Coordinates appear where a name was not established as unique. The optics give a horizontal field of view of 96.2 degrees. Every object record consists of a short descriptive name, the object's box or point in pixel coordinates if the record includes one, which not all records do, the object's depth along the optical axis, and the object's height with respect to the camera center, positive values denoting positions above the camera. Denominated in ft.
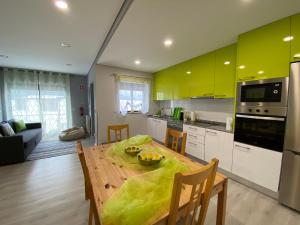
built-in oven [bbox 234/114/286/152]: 5.61 -1.25
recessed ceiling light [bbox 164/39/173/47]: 7.45 +3.49
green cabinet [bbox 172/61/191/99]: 10.89 +1.98
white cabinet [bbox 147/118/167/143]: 12.30 -2.46
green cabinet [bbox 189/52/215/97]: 9.03 +1.97
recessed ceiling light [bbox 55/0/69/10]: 5.07 +3.79
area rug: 10.67 -4.11
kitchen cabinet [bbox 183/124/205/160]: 8.82 -2.56
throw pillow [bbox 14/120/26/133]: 13.01 -2.24
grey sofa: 8.93 -3.16
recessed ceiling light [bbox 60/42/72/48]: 8.47 +3.77
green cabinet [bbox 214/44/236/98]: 7.89 +1.93
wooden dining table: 2.75 -1.94
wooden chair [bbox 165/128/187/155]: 5.51 -1.51
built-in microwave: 5.49 +0.32
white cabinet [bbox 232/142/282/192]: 5.76 -2.85
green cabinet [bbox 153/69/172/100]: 13.01 +1.81
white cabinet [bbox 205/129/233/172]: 7.32 -2.51
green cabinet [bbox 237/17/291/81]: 5.44 +2.30
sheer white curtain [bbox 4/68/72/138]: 14.79 +0.56
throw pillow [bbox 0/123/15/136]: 9.95 -2.02
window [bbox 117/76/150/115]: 13.28 +0.91
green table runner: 2.22 -1.80
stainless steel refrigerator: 5.10 -1.77
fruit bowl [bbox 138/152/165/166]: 3.85 -1.68
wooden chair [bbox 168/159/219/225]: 2.17 -1.60
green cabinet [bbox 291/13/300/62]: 5.11 +2.51
